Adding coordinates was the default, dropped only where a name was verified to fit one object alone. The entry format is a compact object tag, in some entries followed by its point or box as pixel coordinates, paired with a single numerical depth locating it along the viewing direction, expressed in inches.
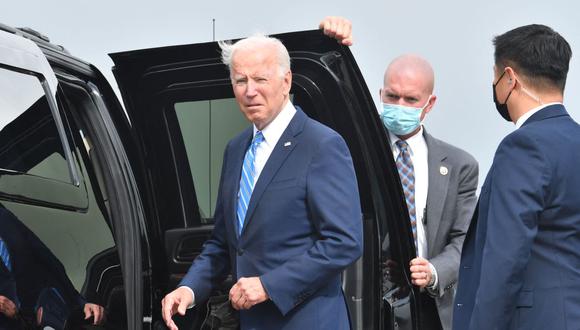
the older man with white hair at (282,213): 237.9
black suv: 221.6
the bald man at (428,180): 320.2
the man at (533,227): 226.5
